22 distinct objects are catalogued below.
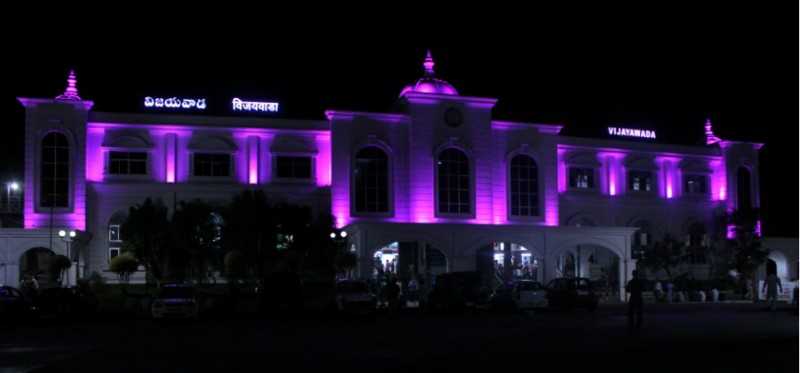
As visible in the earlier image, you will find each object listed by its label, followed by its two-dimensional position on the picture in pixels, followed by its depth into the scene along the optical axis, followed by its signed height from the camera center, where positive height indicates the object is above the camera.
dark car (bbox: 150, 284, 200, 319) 31.25 -1.63
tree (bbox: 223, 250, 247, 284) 42.16 -0.43
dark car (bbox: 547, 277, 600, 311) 37.84 -1.77
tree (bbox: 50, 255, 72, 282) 42.66 -0.32
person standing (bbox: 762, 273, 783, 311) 35.53 -1.39
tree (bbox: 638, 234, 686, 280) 55.56 -0.23
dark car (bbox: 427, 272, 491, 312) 37.56 -1.66
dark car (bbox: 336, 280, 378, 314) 34.62 -1.71
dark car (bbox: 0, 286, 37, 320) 30.64 -1.63
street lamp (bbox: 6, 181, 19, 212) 55.75 +4.42
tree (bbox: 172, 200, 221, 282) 44.31 +0.88
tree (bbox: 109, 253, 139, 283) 42.84 -0.35
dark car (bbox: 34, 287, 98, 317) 33.28 -1.74
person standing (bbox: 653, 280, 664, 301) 48.85 -2.12
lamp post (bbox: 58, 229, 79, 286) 41.38 +1.04
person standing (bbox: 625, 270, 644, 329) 25.50 -1.22
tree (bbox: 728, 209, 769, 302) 55.81 +0.36
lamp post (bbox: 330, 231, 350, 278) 45.00 +0.76
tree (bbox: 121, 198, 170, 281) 44.34 +0.97
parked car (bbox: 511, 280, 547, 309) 35.88 -1.67
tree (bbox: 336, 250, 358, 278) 44.03 -0.30
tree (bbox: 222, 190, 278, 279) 44.88 +1.25
